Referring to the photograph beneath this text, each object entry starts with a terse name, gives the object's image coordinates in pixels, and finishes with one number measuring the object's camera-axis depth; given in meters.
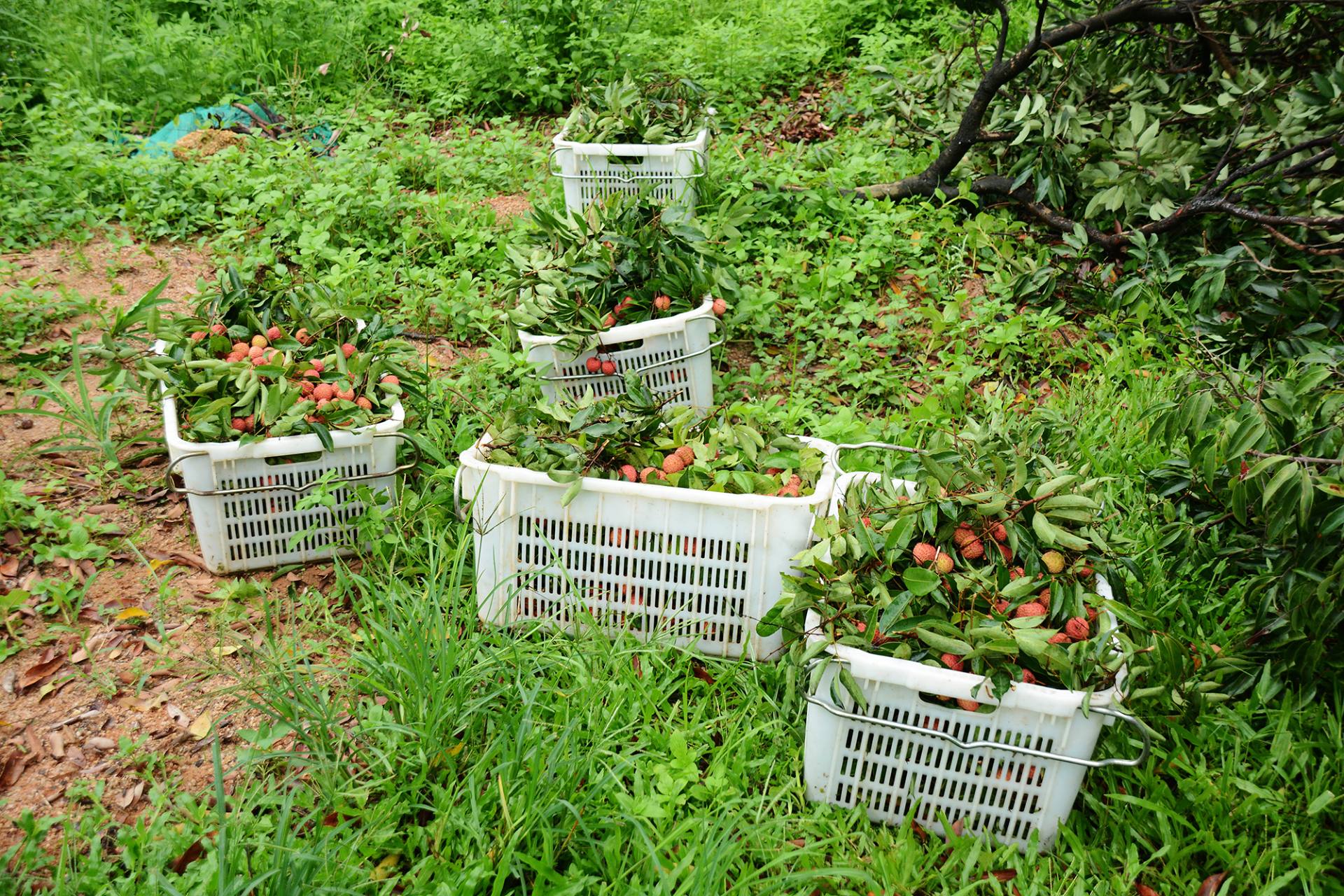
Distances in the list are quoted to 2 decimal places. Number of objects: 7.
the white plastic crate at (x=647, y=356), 2.94
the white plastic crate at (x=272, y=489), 2.48
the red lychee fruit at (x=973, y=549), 2.06
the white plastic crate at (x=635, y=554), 2.23
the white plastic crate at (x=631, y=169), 3.79
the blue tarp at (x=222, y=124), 5.01
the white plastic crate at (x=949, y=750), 1.84
